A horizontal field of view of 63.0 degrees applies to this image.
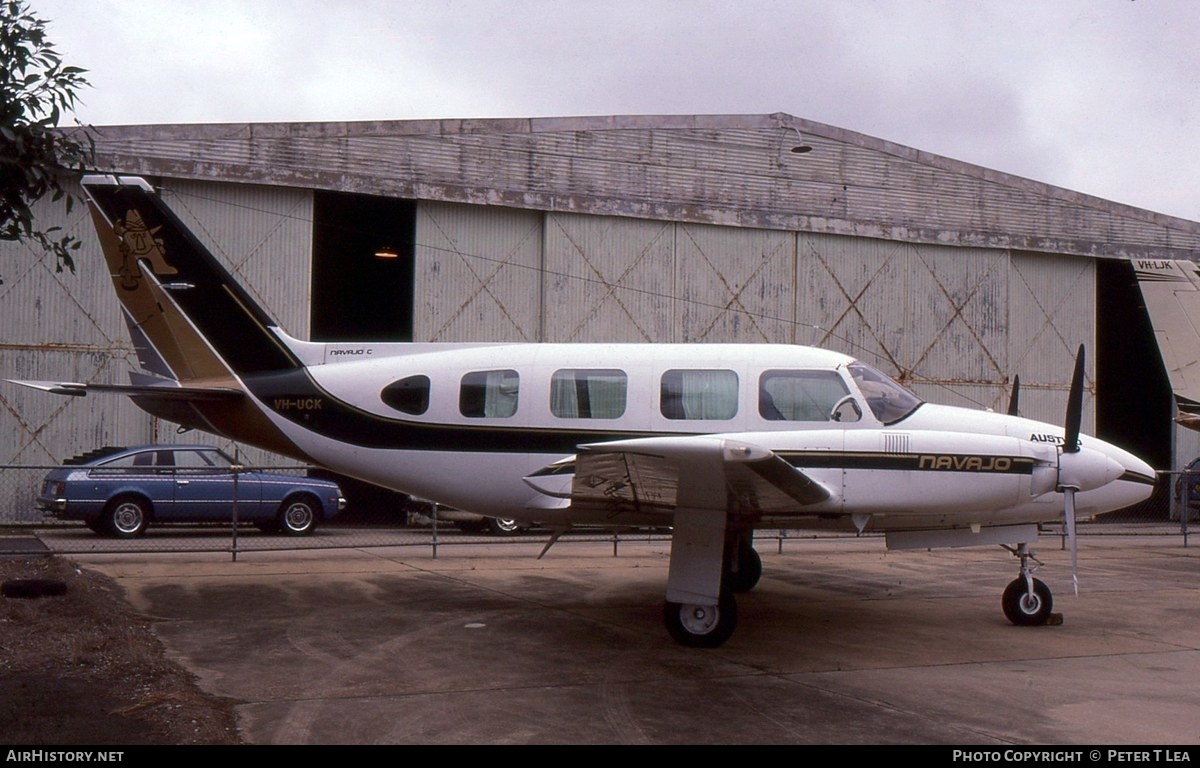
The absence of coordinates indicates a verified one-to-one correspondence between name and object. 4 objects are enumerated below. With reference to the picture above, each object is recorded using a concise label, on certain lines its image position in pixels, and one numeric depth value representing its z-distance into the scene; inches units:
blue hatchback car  656.4
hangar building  778.2
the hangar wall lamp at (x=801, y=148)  943.0
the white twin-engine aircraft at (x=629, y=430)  350.0
